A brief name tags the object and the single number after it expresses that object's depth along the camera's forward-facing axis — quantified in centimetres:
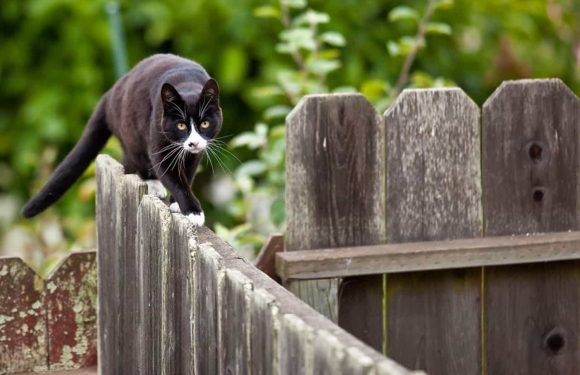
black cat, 691
